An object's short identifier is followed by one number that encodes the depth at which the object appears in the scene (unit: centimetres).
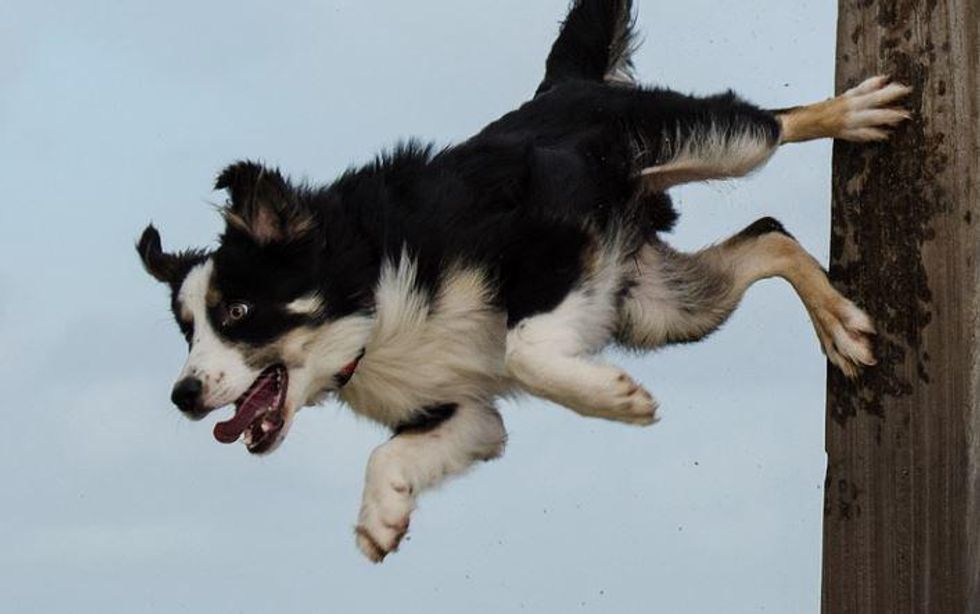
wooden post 922
